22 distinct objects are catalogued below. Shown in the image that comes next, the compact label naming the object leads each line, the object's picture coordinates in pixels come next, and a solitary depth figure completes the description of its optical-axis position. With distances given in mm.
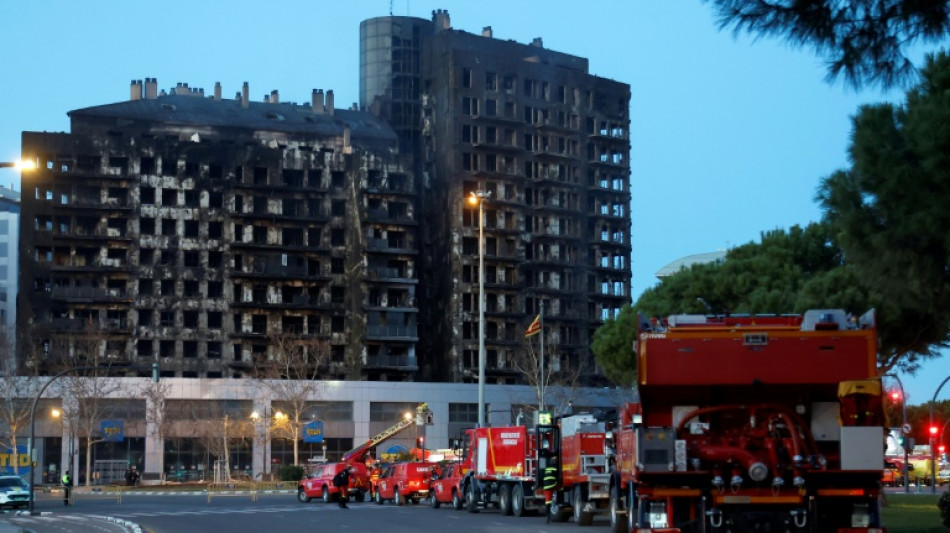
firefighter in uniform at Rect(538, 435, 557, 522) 38656
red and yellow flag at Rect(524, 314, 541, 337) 62375
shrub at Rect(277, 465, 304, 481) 88438
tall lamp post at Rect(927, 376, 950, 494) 58656
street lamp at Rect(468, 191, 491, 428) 58031
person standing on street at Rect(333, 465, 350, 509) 51125
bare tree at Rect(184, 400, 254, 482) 97250
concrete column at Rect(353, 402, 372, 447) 109062
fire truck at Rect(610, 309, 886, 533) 20375
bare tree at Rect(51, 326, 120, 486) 94875
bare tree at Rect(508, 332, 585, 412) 106850
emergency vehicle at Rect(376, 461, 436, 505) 55219
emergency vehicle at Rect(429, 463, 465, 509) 48750
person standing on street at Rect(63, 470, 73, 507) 63250
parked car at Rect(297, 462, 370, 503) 59000
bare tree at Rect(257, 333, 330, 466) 99000
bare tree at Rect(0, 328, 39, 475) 95312
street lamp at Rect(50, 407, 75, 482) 92062
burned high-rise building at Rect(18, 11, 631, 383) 114250
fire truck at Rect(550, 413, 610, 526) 36094
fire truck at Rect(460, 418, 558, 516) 42219
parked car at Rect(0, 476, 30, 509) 58188
